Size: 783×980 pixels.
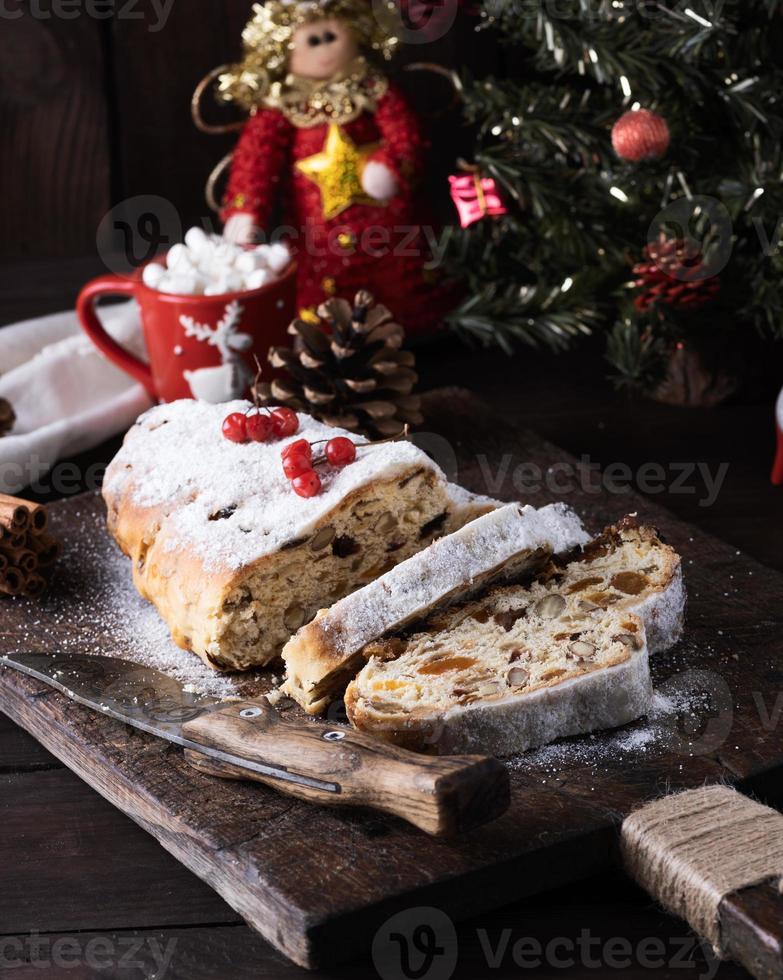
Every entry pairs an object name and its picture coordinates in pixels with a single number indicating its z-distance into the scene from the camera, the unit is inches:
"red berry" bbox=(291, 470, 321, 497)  89.7
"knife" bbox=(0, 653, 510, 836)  64.9
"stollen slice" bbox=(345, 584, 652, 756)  76.2
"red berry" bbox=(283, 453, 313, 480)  90.4
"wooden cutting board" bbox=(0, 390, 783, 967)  66.7
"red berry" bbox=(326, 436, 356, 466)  91.9
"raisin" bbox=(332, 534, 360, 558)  90.2
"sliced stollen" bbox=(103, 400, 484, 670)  87.0
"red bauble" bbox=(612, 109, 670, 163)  107.0
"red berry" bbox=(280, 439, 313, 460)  90.8
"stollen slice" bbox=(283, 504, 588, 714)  81.7
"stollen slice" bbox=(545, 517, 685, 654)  85.2
